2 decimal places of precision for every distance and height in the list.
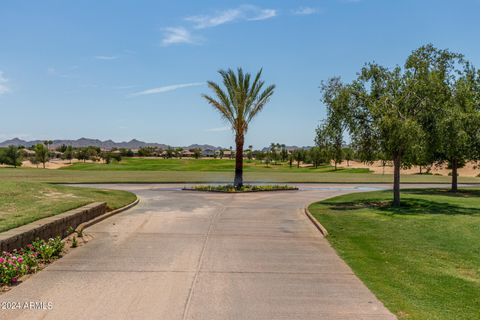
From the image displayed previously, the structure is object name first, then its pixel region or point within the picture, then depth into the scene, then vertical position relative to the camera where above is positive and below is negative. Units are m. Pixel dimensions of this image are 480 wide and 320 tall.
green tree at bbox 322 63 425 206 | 17.06 +2.11
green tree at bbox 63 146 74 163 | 130.75 +0.19
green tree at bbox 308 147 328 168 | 103.85 -0.51
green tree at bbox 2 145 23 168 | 93.44 -0.82
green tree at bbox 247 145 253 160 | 183.00 +2.53
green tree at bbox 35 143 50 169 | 98.46 +0.29
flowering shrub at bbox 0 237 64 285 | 7.16 -2.00
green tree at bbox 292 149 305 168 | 115.66 +0.78
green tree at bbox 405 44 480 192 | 17.11 +2.58
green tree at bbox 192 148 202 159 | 158.12 +0.89
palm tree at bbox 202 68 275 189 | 29.08 +3.86
